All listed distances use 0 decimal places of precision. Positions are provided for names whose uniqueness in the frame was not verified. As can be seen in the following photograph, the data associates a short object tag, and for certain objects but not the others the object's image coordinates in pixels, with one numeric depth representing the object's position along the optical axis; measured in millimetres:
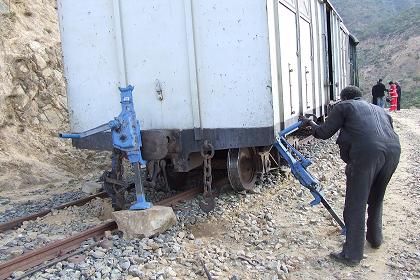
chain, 4781
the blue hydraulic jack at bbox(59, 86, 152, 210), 4711
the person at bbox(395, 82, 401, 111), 22295
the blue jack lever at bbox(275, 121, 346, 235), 4761
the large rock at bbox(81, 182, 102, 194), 6775
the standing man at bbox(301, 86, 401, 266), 4129
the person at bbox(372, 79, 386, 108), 20266
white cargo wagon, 4711
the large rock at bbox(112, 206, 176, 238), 4523
